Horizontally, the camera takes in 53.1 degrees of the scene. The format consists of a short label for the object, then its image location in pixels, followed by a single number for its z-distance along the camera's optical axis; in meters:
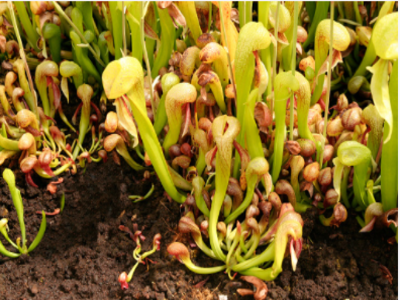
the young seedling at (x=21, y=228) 1.21
